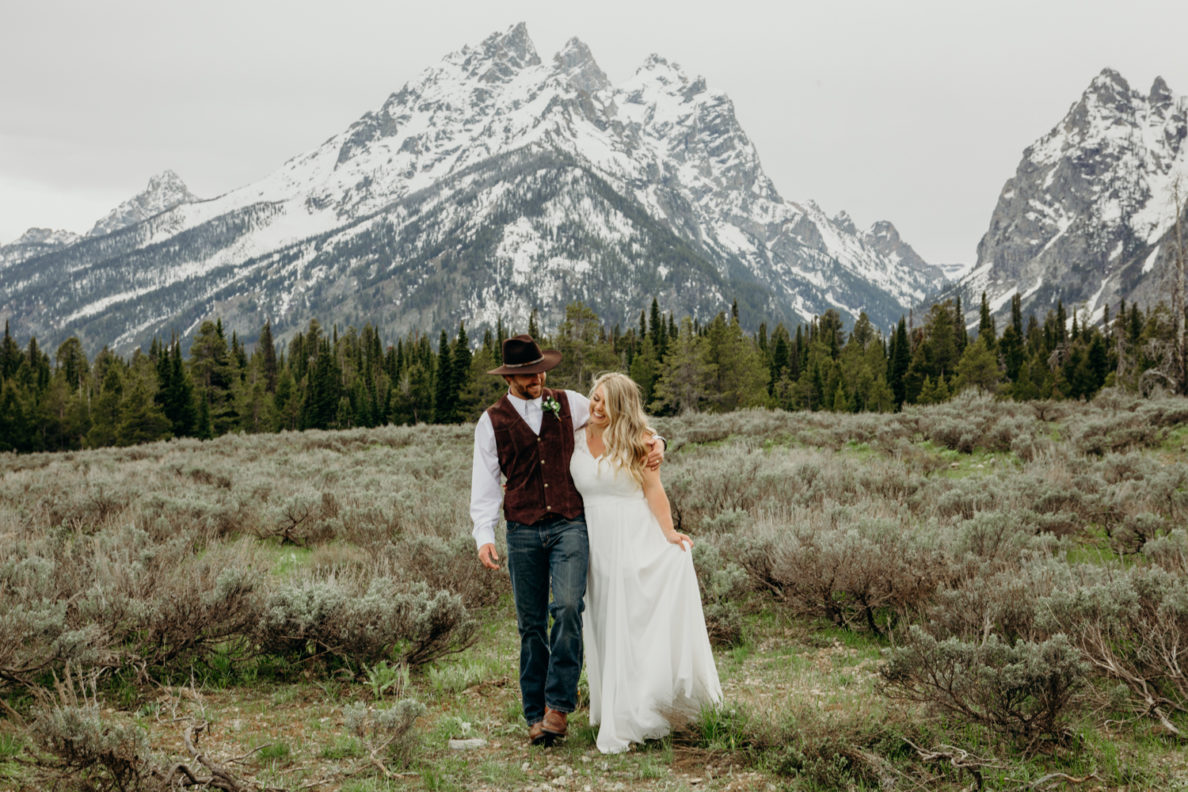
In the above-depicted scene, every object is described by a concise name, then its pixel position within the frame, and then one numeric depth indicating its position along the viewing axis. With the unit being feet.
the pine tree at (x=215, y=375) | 186.60
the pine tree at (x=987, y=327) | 195.27
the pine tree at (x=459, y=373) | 191.31
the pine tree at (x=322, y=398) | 209.87
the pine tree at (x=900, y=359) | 192.24
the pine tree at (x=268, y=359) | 258.16
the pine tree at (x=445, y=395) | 193.16
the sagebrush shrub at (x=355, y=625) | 18.28
